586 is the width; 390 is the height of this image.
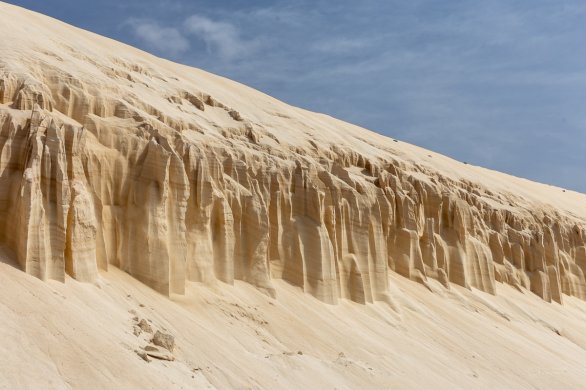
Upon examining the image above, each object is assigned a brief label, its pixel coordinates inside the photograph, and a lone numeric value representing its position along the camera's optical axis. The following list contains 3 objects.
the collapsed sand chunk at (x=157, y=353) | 13.40
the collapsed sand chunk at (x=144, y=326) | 14.16
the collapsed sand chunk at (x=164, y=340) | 13.91
